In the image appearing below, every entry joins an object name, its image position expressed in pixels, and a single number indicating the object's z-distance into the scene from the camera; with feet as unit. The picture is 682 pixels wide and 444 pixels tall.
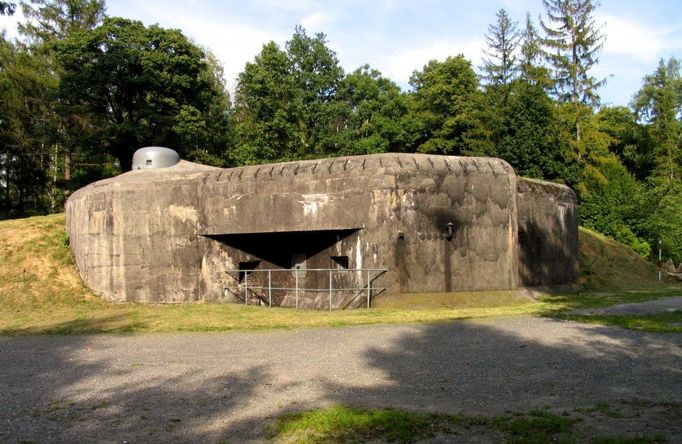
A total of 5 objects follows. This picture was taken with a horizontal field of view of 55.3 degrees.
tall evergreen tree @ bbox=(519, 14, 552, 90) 120.78
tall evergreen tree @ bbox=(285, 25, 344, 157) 117.39
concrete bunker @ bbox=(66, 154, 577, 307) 48.98
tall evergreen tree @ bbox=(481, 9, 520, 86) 125.18
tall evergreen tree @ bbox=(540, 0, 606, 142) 122.42
